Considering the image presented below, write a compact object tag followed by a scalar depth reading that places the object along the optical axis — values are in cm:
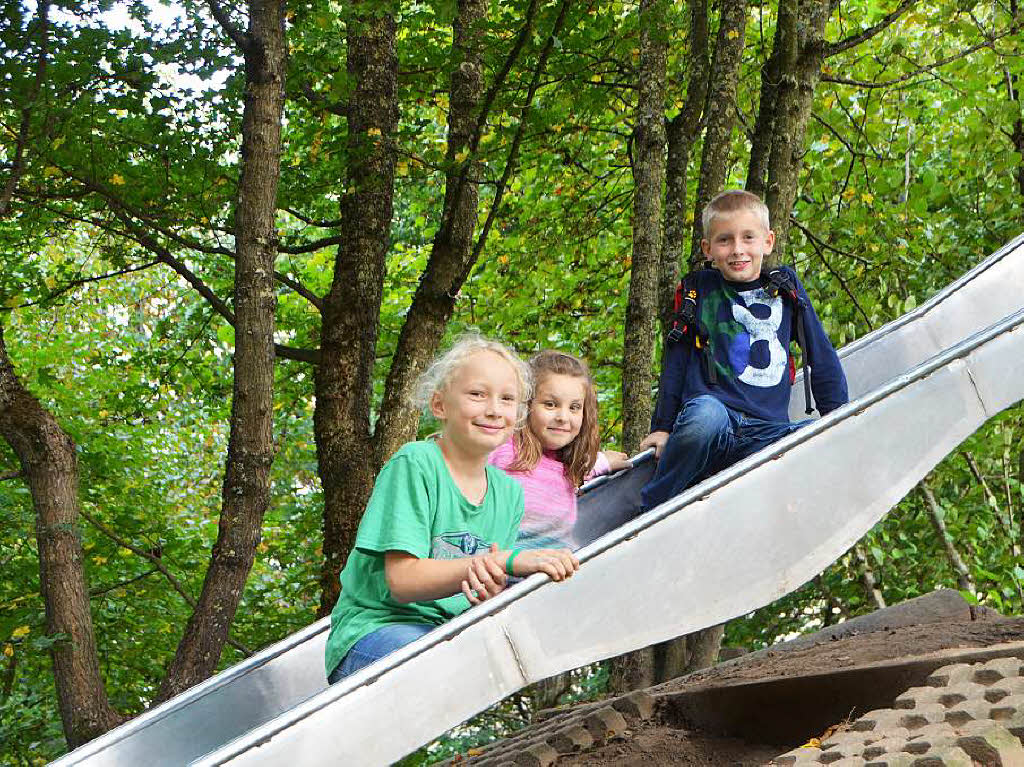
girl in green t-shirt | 279
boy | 434
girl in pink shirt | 399
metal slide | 250
